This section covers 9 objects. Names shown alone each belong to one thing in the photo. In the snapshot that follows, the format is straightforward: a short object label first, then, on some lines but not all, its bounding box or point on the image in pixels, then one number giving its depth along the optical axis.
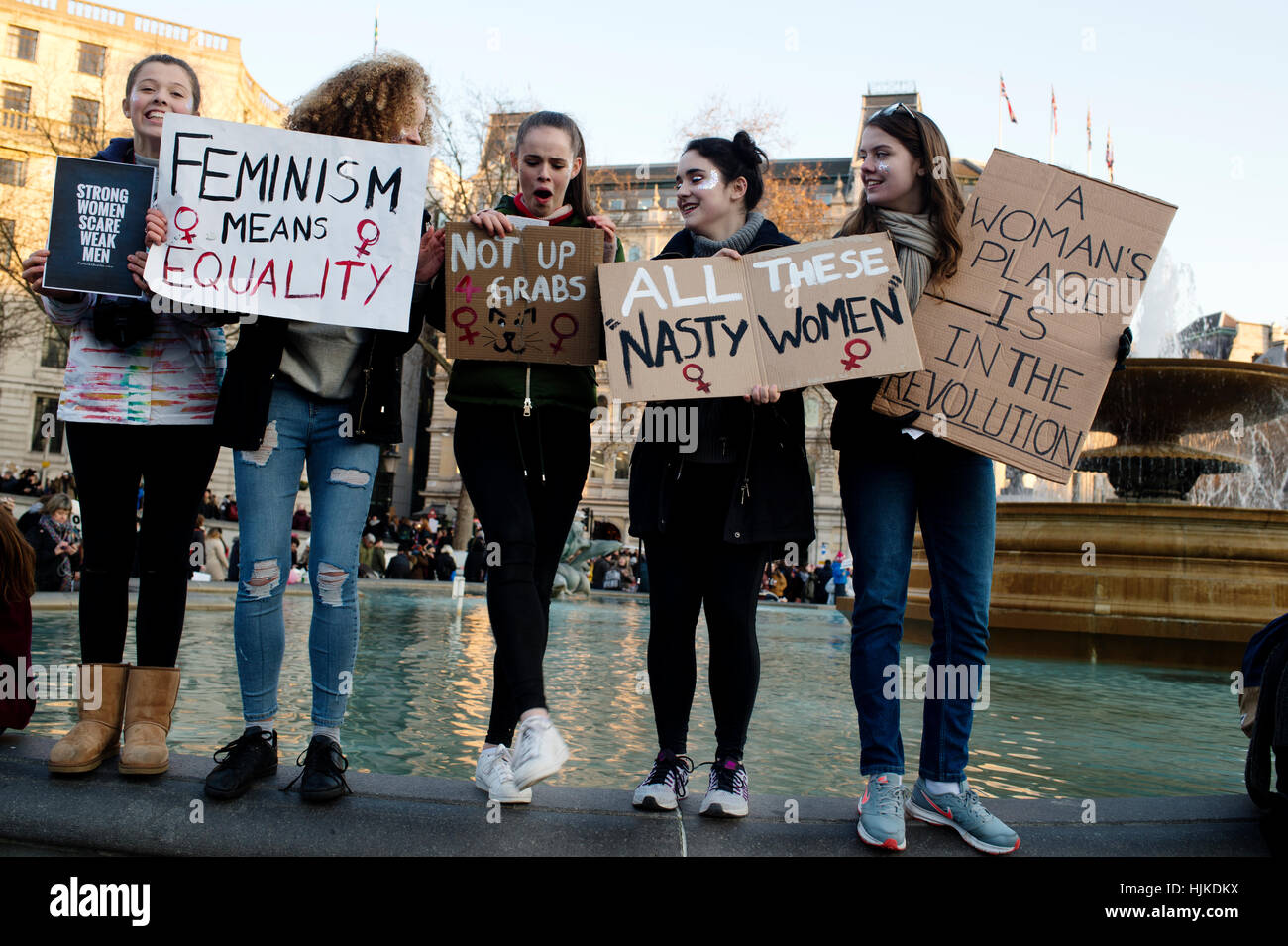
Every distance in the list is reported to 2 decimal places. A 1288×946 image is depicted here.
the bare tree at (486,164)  24.92
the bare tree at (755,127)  28.06
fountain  7.69
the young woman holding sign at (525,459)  2.84
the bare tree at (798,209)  28.27
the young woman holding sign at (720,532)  2.90
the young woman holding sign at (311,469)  2.83
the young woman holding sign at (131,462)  2.98
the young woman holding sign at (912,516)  2.71
